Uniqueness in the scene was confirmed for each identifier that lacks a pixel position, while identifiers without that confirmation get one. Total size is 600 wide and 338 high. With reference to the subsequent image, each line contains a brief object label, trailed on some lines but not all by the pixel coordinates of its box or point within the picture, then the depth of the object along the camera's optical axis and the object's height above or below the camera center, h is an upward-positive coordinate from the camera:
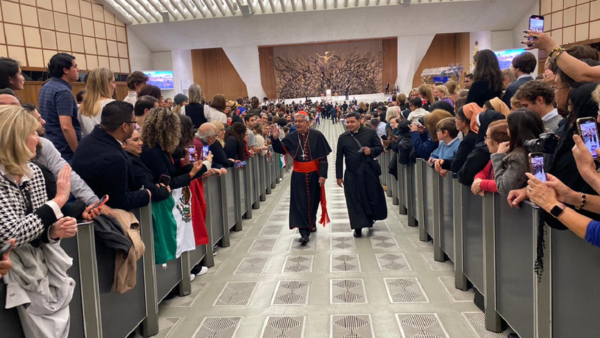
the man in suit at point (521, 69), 3.91 +0.24
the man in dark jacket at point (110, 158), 2.71 -0.20
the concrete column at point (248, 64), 26.72 +2.90
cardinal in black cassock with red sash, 5.77 -0.67
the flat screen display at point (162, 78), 25.69 +2.26
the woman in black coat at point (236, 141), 6.20 -0.35
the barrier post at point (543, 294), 2.23 -0.96
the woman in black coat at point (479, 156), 3.26 -0.38
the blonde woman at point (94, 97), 3.81 +0.21
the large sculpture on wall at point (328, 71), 34.25 +2.81
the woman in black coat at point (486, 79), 4.11 +0.18
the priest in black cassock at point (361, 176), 5.79 -0.85
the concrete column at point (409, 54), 25.70 +2.81
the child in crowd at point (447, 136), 4.31 -0.31
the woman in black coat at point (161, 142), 3.54 -0.17
